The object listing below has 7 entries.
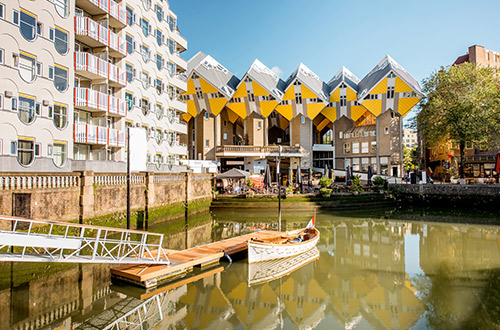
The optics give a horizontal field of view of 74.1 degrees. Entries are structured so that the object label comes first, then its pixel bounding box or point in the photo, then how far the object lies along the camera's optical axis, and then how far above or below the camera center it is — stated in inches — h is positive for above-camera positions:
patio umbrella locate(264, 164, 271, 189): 1455.2 -35.6
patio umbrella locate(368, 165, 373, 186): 1550.1 -31.5
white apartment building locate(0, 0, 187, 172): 663.8 +245.2
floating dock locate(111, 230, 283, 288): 457.2 -140.8
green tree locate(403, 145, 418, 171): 3311.0 +113.1
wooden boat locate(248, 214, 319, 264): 567.5 -136.5
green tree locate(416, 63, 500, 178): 1558.8 +303.5
